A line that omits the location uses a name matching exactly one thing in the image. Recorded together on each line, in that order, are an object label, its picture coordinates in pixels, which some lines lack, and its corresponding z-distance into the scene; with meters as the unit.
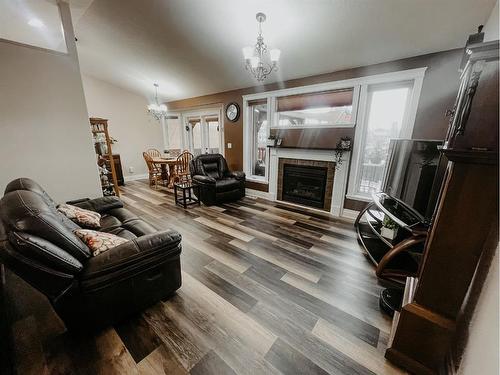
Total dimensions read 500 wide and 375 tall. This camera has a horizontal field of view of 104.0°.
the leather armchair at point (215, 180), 3.98
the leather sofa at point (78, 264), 1.02
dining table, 5.35
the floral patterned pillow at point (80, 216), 1.87
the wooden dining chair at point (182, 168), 5.51
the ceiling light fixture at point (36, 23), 3.01
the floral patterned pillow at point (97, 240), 1.38
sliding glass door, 5.93
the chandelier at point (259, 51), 2.28
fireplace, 3.64
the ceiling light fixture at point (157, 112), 5.54
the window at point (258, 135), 4.52
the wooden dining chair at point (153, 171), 5.45
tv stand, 1.61
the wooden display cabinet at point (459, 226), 0.85
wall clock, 4.69
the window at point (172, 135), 7.00
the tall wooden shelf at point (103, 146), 3.91
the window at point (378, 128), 2.86
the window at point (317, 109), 3.31
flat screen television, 1.81
